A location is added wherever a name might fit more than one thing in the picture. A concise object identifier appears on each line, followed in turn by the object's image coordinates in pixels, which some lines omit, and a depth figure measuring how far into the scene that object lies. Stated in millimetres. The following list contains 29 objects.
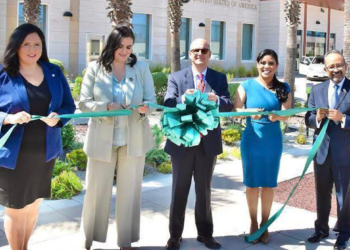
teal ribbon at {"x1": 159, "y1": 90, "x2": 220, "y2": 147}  4055
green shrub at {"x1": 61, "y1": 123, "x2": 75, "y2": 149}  8609
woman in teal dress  4668
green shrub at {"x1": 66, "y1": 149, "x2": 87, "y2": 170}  7746
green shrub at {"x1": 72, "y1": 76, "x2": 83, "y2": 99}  15917
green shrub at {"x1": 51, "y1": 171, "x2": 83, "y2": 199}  6262
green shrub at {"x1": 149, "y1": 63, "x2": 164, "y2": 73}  23531
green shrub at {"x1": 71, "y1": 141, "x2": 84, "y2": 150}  8648
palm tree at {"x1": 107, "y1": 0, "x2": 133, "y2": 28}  10045
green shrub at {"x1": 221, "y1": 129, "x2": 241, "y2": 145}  10483
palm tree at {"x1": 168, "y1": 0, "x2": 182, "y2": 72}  17456
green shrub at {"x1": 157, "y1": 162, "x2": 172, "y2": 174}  8016
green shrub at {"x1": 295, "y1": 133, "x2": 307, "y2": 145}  10953
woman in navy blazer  3721
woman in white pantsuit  4172
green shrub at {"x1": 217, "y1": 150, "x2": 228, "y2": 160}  9251
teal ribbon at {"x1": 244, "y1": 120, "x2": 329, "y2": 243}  4504
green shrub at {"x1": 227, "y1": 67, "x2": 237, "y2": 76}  29669
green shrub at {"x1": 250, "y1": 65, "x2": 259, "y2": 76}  31256
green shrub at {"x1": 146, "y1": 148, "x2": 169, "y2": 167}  8352
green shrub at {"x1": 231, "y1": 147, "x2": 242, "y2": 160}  9422
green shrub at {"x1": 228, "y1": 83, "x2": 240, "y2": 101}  13506
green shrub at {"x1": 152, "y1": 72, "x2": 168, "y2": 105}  14609
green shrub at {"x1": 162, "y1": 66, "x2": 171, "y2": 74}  22719
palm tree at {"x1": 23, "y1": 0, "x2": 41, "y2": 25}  15125
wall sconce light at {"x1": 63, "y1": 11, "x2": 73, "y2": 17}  22375
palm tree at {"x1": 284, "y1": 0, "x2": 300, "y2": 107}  14091
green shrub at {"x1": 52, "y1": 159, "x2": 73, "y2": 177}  7121
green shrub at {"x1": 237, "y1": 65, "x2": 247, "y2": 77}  30062
